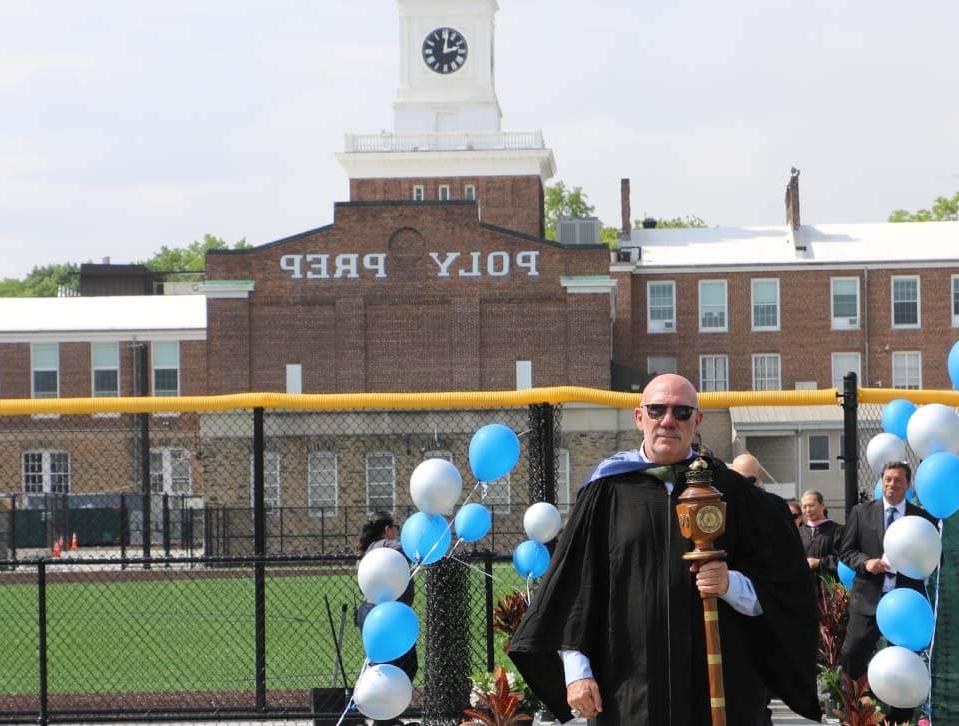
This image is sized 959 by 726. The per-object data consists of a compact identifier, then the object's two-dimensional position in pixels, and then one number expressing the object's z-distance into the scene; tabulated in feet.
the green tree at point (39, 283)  424.46
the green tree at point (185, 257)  422.41
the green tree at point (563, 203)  333.62
